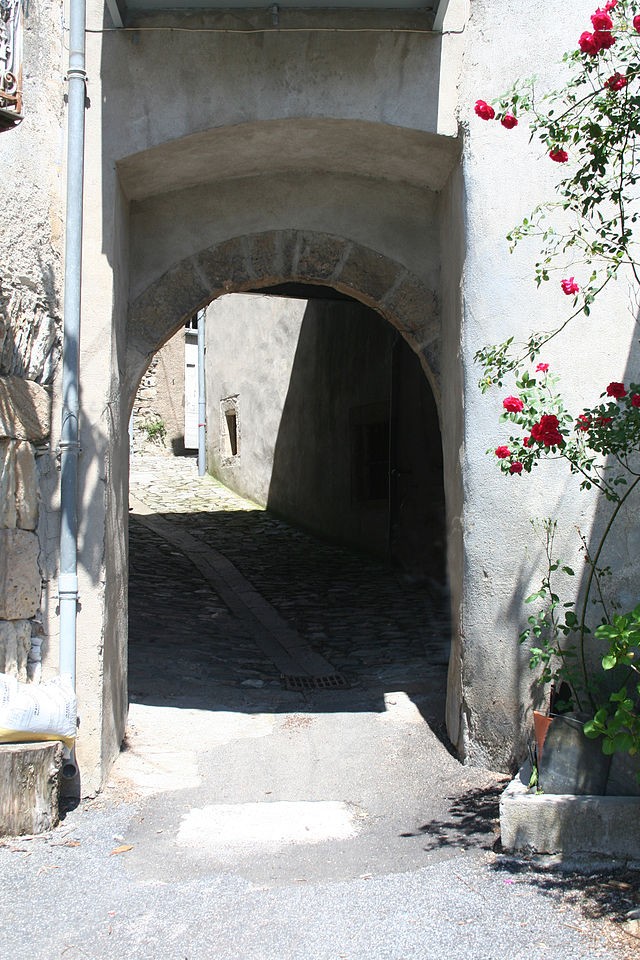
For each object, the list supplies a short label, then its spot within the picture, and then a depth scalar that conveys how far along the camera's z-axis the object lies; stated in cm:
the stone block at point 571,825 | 359
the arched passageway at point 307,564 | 617
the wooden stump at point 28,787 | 370
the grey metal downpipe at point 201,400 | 1677
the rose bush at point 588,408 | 329
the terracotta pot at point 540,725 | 383
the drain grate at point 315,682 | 608
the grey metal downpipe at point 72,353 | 417
